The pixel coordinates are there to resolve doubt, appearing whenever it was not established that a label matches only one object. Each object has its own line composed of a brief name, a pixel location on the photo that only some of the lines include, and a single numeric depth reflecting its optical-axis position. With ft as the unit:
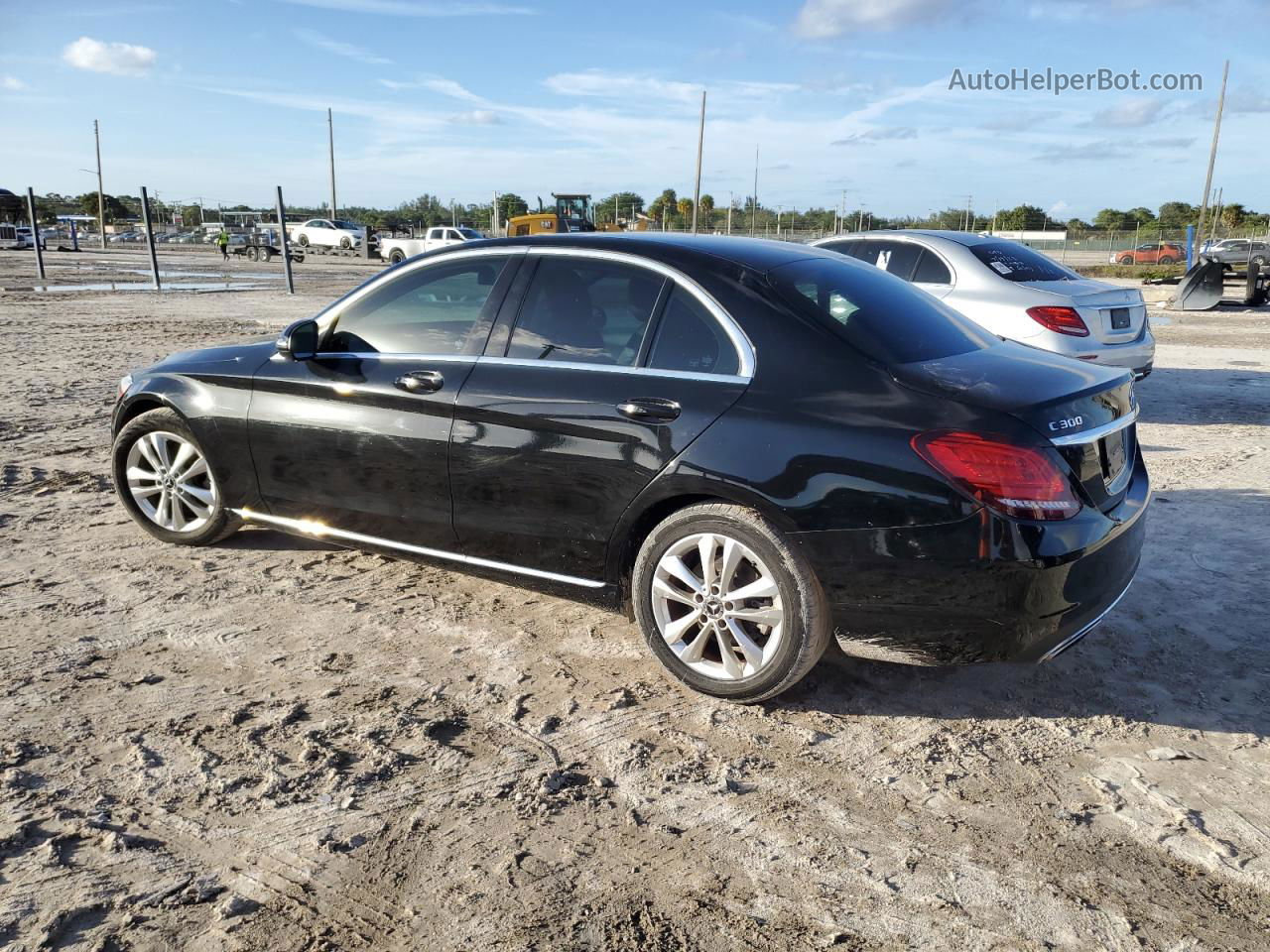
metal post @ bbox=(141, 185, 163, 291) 69.67
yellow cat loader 119.34
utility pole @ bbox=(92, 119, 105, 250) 168.97
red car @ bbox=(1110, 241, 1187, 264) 160.04
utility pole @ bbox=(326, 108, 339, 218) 189.88
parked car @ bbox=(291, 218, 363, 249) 149.80
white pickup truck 124.36
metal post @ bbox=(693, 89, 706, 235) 151.45
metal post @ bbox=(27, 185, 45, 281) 84.52
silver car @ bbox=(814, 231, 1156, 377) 26.58
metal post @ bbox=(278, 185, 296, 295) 68.61
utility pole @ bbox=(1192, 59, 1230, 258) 128.36
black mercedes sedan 10.36
